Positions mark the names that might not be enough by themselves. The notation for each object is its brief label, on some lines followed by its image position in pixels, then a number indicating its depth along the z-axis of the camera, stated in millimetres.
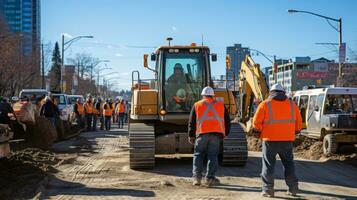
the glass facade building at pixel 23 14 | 104312
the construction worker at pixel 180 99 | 13375
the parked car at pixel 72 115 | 29328
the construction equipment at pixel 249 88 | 18922
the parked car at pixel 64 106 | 26619
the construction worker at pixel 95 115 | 28195
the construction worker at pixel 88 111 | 27594
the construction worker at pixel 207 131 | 10164
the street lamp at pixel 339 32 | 29800
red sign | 85062
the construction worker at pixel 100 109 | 29548
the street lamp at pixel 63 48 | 42906
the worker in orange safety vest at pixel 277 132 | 9125
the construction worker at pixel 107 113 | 28578
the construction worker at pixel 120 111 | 30625
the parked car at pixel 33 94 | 25694
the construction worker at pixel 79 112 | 27341
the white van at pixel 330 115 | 16094
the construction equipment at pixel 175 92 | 13219
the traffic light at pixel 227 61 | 13891
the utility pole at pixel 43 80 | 48894
